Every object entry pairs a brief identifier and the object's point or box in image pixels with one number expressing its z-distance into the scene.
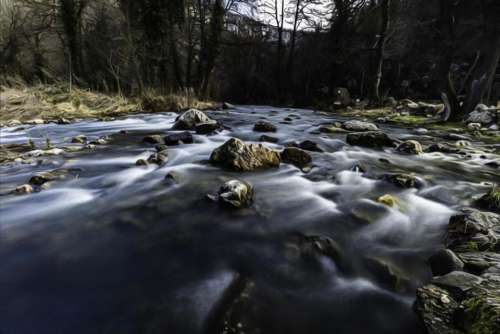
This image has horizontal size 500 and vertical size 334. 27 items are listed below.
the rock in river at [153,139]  5.30
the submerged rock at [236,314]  1.33
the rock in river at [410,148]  4.65
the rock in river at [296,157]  3.90
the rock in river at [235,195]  2.52
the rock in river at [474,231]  1.83
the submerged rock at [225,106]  13.22
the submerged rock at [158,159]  3.94
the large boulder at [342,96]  17.02
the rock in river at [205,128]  6.07
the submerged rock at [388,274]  1.63
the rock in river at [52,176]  3.02
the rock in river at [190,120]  6.64
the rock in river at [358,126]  6.80
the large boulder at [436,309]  1.19
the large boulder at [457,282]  1.33
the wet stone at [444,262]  1.66
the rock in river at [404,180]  3.12
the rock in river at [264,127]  6.70
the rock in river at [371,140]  5.11
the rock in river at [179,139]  5.15
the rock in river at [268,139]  5.61
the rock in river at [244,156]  3.53
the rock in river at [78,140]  5.12
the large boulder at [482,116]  7.55
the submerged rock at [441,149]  4.81
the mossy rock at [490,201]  2.53
